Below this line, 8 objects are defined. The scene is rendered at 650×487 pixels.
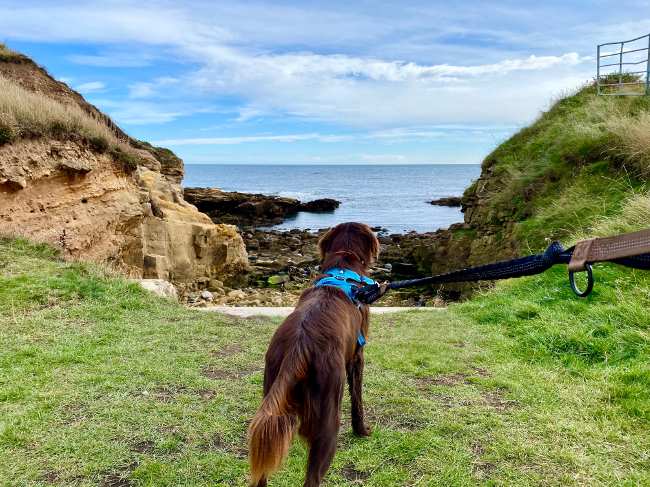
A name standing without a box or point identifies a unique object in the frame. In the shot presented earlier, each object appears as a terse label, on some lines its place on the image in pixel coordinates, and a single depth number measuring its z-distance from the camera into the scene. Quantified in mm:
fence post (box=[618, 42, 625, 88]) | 16545
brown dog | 2383
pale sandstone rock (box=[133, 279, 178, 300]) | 8438
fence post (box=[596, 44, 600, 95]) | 17844
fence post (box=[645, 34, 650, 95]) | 15003
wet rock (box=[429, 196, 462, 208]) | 55375
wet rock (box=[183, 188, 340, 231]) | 38188
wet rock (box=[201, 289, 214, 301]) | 14172
